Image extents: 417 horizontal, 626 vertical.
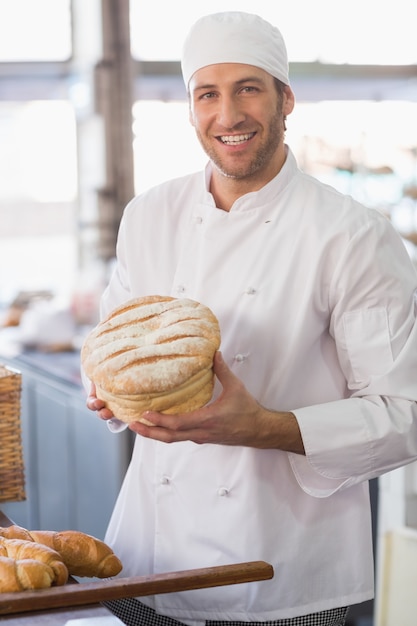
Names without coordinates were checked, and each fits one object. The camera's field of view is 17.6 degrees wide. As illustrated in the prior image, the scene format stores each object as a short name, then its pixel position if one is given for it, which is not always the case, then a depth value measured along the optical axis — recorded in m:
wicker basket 2.33
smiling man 2.13
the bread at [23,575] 1.83
